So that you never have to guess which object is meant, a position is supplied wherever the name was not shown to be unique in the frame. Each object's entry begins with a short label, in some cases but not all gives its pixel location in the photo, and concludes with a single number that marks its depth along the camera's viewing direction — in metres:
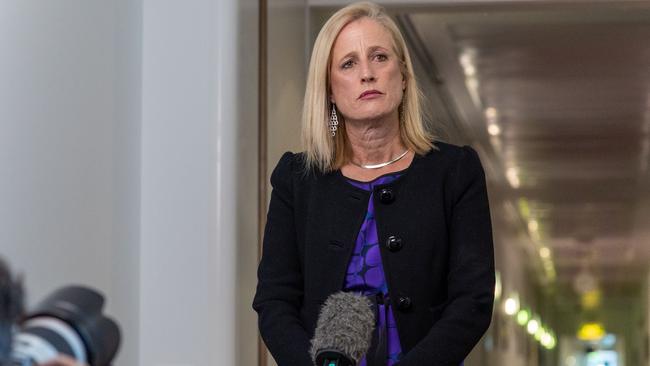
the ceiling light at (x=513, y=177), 13.94
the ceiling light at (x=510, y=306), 18.26
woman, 1.98
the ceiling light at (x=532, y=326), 26.39
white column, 3.60
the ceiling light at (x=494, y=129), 11.27
